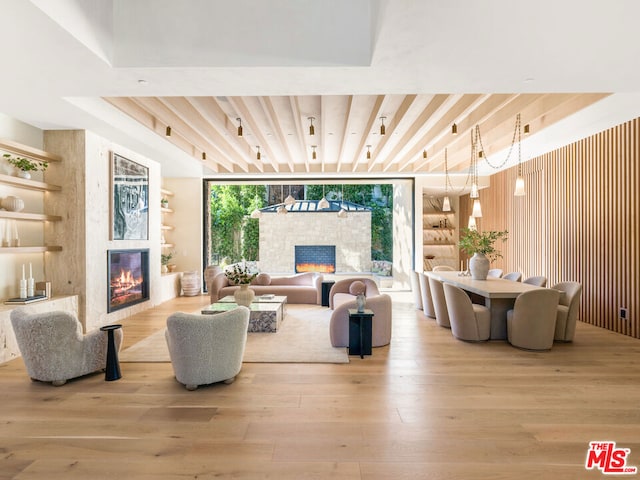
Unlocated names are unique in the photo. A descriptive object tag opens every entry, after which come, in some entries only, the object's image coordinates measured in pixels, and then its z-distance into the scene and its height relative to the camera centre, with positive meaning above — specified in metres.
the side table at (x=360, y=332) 4.19 -1.09
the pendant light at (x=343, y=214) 9.95 +0.67
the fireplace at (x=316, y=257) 12.05 -0.61
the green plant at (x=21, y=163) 4.53 +0.98
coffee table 5.27 -1.16
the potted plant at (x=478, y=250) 5.73 -0.20
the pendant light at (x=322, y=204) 9.48 +0.90
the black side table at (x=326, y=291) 7.36 -1.07
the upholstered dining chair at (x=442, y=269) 8.06 -0.70
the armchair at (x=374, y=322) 4.46 -1.05
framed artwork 6.03 +0.72
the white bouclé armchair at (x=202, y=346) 3.22 -0.96
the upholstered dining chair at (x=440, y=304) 5.49 -1.01
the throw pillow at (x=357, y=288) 6.40 -0.88
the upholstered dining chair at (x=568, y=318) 4.62 -1.04
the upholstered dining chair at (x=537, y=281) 5.45 -0.68
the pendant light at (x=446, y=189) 7.50 +1.27
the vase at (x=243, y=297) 5.54 -0.89
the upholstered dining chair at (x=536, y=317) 4.31 -0.97
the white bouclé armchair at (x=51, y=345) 3.34 -0.98
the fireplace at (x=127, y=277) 5.99 -0.68
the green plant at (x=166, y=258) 8.87 -0.45
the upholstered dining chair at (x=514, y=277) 6.30 -0.70
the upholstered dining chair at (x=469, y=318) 4.74 -1.06
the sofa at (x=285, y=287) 7.06 -0.99
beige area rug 4.08 -1.34
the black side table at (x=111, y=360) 3.51 -1.17
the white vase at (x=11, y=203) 4.41 +0.45
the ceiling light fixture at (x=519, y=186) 5.11 +0.72
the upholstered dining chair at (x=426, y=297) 6.24 -1.04
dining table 4.57 -0.73
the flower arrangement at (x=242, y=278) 5.63 -0.61
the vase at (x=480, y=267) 5.78 -0.47
